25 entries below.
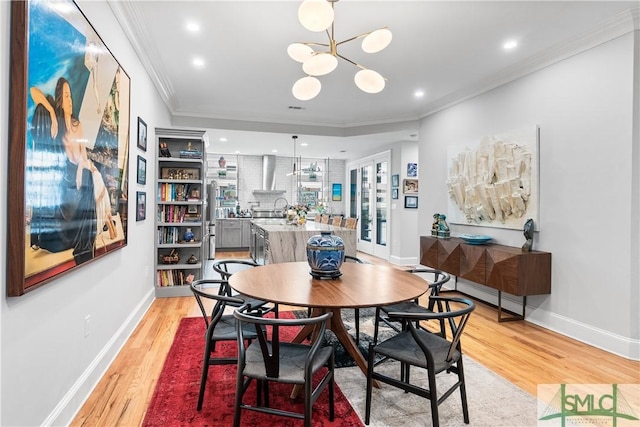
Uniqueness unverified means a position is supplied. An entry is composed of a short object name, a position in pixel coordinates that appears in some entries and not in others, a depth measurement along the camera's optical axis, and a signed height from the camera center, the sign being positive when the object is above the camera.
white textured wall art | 3.77 +0.40
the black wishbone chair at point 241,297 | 2.42 -0.61
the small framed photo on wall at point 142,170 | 3.59 +0.40
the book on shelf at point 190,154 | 4.75 +0.74
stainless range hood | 9.48 +0.99
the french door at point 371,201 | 7.95 +0.27
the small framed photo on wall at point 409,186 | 7.36 +0.56
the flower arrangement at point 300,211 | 5.81 +0.00
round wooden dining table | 1.89 -0.47
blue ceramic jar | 2.39 -0.30
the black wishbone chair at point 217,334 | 2.06 -0.76
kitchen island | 5.05 -0.45
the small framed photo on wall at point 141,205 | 3.54 +0.04
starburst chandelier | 2.09 +1.13
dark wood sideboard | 3.49 -0.57
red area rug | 1.95 -1.16
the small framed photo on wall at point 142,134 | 3.56 +0.78
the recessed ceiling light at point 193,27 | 3.07 +1.61
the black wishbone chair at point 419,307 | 2.44 -0.70
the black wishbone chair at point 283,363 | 1.61 -0.76
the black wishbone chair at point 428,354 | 1.75 -0.76
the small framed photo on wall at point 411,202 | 7.39 +0.22
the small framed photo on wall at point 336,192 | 10.39 +0.58
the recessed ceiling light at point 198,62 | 3.83 +1.63
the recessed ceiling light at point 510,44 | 3.37 +1.64
